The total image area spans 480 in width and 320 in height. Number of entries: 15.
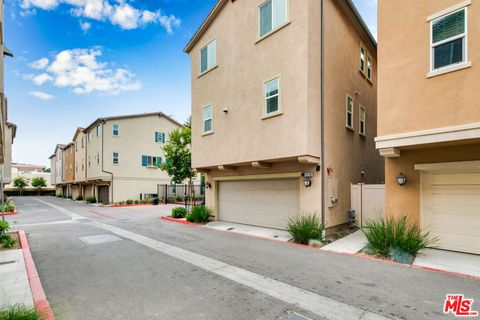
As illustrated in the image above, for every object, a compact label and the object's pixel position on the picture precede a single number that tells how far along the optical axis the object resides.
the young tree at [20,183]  52.33
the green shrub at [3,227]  9.57
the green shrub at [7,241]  8.77
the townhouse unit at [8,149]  21.06
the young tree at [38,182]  56.67
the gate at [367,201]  10.95
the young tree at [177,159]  17.61
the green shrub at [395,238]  7.10
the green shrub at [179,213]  15.74
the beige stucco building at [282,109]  9.62
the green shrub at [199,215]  13.88
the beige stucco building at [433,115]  6.55
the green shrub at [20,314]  3.61
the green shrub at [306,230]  8.93
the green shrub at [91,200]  30.30
